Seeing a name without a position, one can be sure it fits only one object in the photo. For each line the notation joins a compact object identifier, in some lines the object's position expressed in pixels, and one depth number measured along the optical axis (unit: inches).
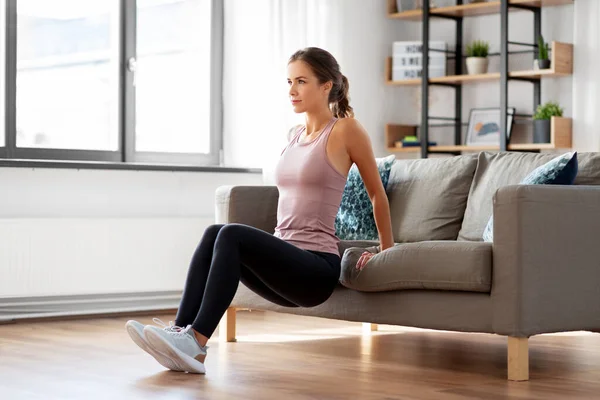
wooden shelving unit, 213.2
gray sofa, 117.3
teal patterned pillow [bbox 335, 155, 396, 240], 158.1
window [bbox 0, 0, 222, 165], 199.8
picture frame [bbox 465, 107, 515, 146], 227.8
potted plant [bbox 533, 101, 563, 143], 213.5
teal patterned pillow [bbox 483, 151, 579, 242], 130.6
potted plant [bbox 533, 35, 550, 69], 214.5
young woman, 117.7
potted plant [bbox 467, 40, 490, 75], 228.2
